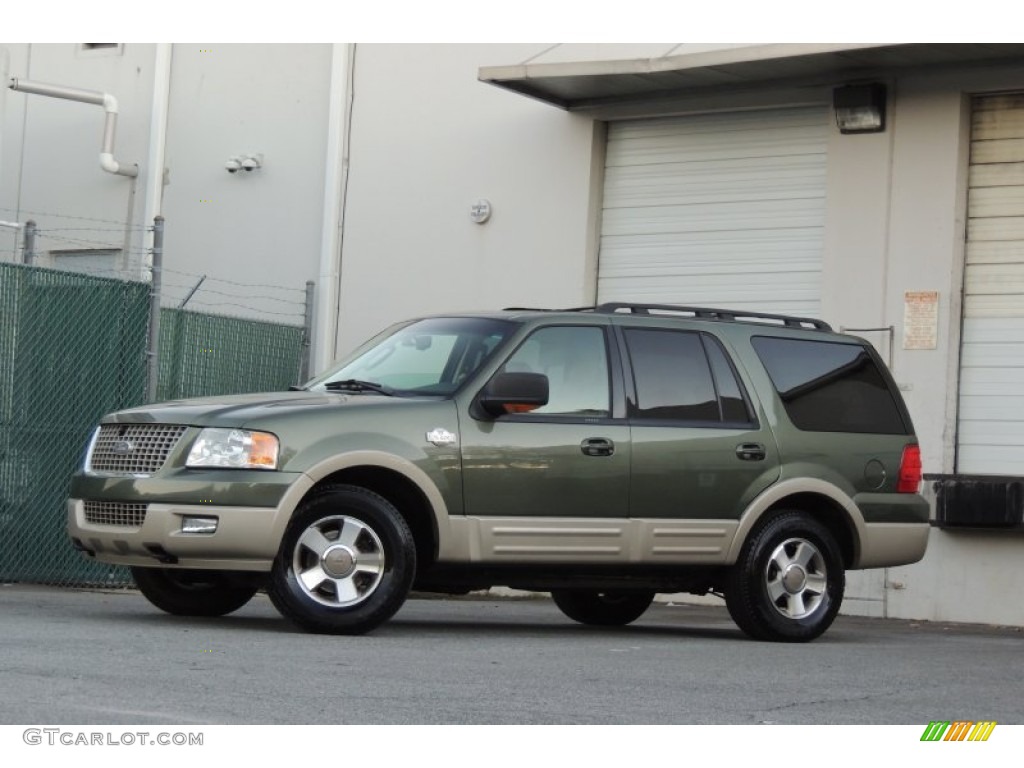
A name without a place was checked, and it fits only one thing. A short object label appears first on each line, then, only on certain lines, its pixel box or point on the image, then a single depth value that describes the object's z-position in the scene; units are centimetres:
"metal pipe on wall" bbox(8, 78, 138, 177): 2033
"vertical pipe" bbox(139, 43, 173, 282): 2069
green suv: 1034
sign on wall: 1609
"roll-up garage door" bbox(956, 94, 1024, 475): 1584
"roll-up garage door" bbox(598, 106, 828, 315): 1709
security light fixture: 1634
